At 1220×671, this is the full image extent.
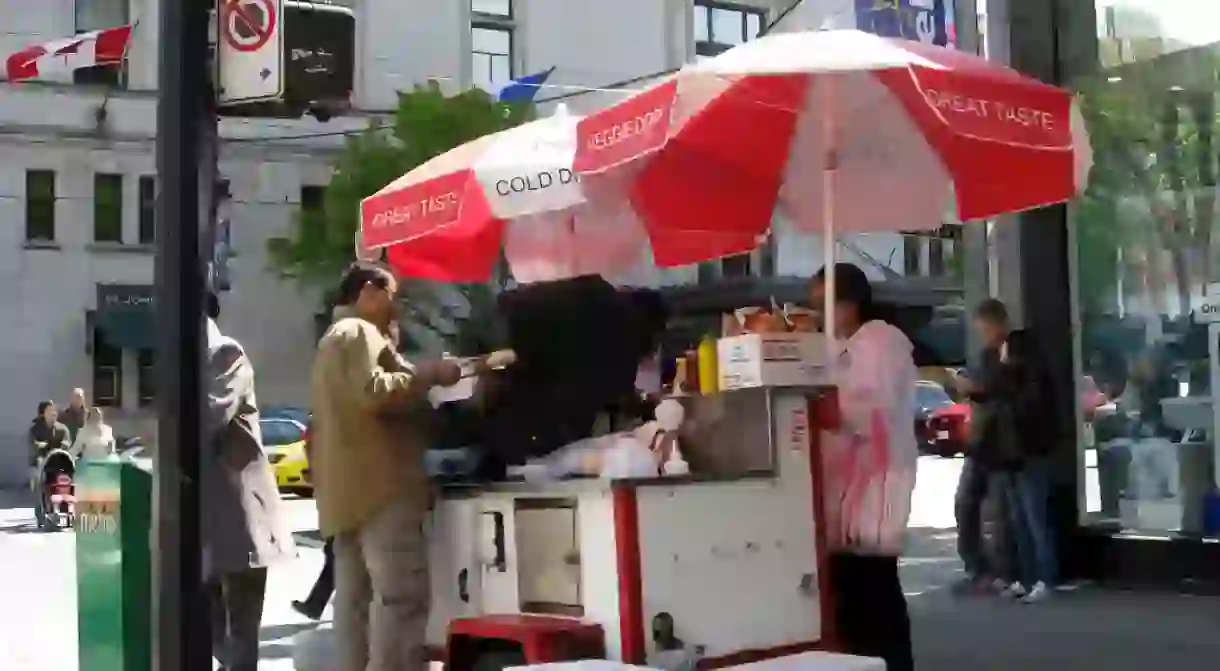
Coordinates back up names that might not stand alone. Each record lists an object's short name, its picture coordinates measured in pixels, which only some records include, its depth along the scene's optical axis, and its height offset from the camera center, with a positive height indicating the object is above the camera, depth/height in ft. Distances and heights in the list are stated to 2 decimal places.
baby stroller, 61.36 -2.24
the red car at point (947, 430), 86.48 -0.62
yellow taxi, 75.66 -0.84
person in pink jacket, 18.30 -0.78
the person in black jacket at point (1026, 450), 31.12 -0.70
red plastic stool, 16.49 -2.42
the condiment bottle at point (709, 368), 18.72 +0.73
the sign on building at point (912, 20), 38.42 +10.51
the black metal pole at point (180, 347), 17.28 +1.08
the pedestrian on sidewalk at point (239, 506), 20.99 -0.99
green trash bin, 19.20 -1.63
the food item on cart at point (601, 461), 16.99 -0.39
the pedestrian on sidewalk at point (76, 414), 66.64 +1.26
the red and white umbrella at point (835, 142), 16.87 +3.64
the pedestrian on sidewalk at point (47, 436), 63.93 +0.29
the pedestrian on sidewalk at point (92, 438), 59.98 +0.13
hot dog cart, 16.25 -1.47
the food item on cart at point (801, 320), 18.58 +1.31
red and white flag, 80.33 +21.13
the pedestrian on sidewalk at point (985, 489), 31.42 -1.57
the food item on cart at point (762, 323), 18.31 +1.26
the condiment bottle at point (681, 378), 19.57 +0.64
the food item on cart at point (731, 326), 18.63 +1.25
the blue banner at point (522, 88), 61.41 +14.35
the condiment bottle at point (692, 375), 19.49 +0.67
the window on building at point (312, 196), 107.45 +17.52
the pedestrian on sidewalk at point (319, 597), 29.86 -3.33
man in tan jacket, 18.69 -0.51
